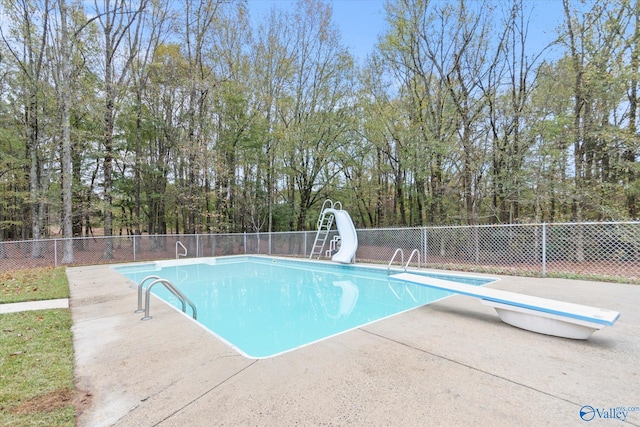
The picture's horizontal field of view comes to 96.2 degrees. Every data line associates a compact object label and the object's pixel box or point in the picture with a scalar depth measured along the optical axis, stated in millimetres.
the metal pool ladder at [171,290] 3508
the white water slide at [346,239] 9305
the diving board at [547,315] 2646
